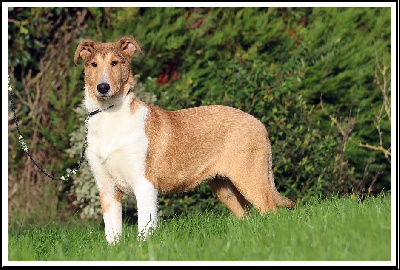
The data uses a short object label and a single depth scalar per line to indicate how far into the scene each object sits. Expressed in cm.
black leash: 1275
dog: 1245
